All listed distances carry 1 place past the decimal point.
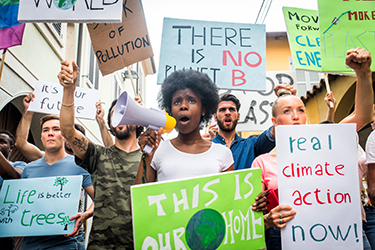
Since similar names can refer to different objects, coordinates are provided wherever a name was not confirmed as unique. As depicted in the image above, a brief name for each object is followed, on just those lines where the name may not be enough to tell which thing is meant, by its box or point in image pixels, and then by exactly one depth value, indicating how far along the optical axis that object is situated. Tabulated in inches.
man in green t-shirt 96.2
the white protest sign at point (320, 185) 77.0
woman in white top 79.6
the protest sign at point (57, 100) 158.1
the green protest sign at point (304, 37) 151.3
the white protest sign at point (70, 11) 109.2
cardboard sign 134.5
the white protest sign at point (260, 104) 181.2
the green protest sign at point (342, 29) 130.6
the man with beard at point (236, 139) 112.7
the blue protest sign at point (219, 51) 150.8
